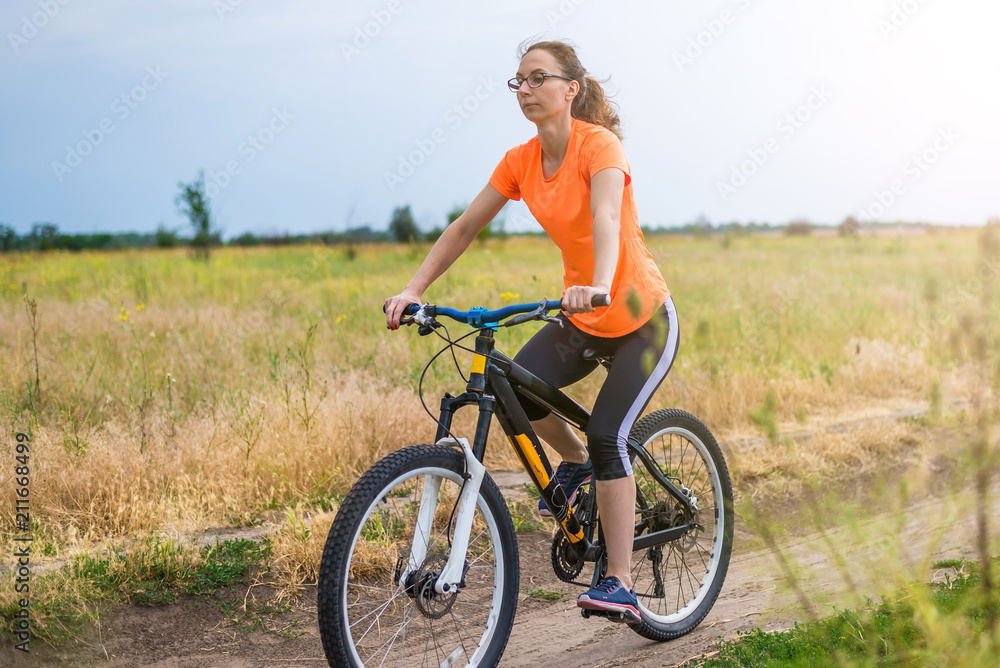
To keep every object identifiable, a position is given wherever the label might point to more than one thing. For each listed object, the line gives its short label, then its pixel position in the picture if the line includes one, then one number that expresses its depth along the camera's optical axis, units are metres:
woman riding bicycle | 3.19
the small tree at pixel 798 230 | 48.09
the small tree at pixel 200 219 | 22.83
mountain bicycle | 2.68
